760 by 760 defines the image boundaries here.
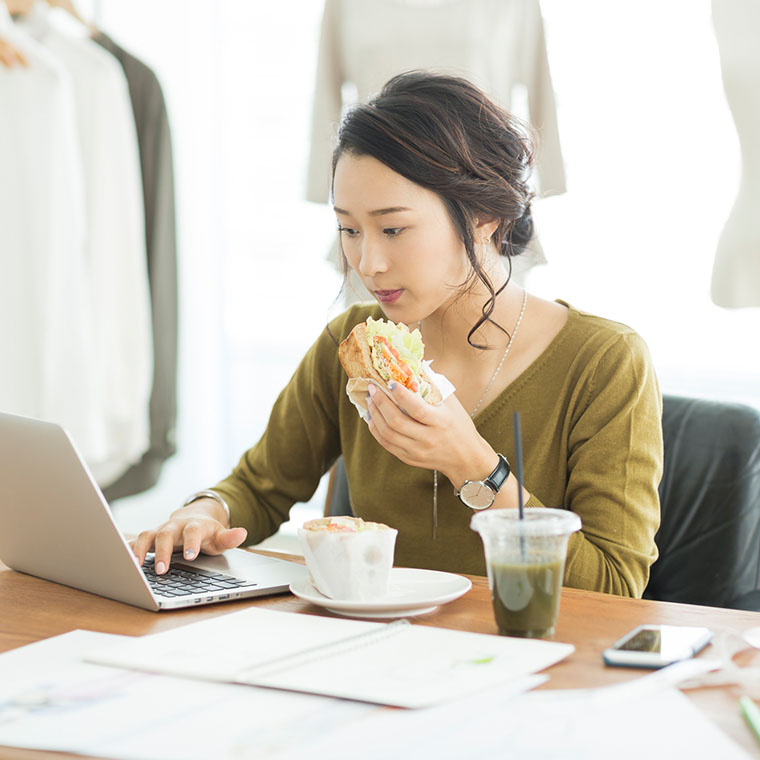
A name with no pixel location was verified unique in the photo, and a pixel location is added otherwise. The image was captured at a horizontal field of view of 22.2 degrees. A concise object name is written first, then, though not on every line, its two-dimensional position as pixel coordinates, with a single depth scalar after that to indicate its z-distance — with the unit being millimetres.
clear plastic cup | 1802
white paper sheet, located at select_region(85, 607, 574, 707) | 1684
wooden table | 1825
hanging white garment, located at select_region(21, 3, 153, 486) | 3932
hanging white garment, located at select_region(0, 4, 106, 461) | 3789
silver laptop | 1922
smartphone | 1743
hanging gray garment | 4089
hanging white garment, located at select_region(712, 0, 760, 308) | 3018
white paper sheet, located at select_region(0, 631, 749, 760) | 1581
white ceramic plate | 1884
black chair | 2330
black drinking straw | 1799
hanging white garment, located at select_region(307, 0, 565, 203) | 3393
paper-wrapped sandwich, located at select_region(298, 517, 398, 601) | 1906
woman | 2150
